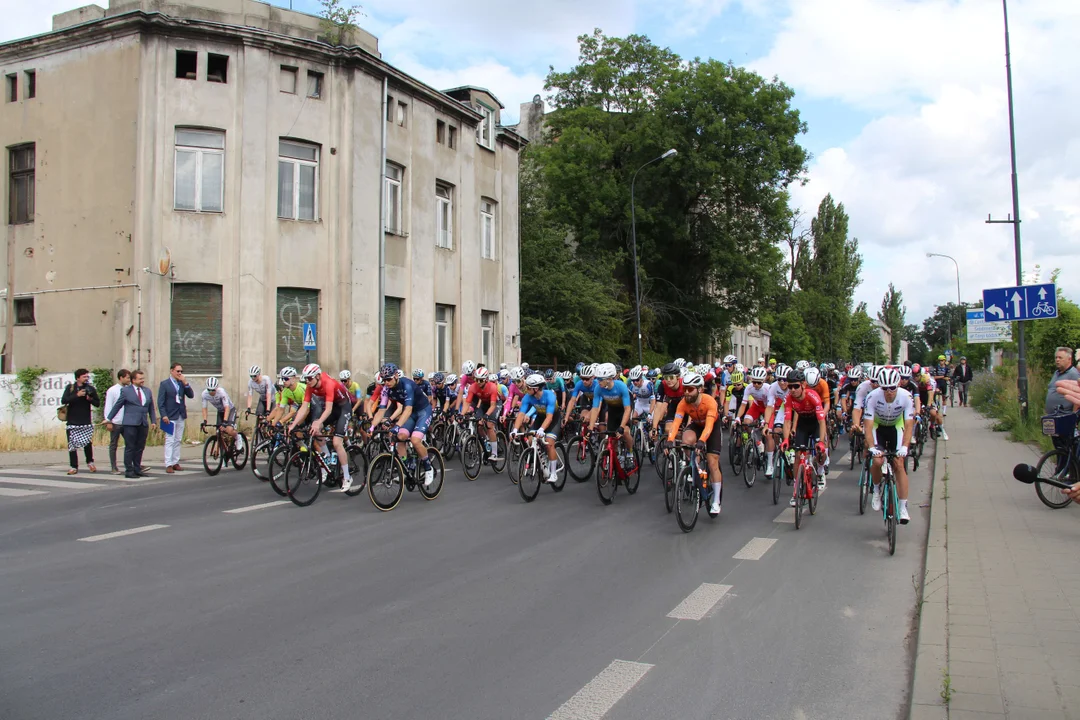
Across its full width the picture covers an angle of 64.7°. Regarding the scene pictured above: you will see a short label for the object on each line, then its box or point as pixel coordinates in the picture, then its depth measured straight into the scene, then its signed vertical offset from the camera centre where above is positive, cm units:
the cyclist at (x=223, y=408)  1402 -48
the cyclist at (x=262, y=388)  1504 -15
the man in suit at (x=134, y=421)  1393 -67
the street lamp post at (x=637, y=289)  3341 +354
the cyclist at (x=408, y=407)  1084 -37
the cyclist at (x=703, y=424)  946 -52
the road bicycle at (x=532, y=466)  1116 -117
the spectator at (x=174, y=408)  1455 -47
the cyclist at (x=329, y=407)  1062 -36
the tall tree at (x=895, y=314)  12862 +947
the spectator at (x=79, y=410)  1416 -49
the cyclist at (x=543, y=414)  1163 -52
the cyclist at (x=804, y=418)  1019 -50
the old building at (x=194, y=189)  2020 +477
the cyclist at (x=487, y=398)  1402 -33
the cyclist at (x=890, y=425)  855 -50
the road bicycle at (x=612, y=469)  1093 -120
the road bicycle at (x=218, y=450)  1447 -121
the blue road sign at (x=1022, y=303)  1652 +145
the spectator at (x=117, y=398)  1396 -29
